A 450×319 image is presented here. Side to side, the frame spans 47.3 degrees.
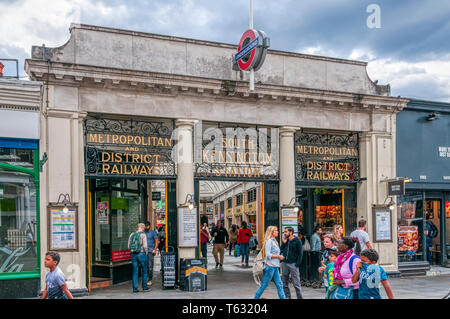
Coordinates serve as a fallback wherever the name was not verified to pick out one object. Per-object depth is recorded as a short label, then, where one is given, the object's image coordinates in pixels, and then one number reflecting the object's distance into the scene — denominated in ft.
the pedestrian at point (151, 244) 47.26
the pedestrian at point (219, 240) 63.46
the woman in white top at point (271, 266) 35.68
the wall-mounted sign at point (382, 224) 54.65
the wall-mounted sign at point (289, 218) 50.72
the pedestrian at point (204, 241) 60.90
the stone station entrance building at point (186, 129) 42.63
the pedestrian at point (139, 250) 44.16
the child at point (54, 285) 23.93
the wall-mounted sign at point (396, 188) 52.11
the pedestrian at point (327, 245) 30.66
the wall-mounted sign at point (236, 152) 48.55
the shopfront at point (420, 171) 57.16
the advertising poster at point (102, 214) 49.83
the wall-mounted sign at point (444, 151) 59.16
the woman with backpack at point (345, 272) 24.04
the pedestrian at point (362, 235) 41.24
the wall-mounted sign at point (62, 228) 41.16
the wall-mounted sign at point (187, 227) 46.21
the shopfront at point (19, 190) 40.22
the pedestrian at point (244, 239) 64.44
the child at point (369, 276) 22.67
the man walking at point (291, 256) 37.83
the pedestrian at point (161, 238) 70.18
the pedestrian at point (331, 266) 26.32
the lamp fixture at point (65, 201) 41.47
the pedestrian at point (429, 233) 60.29
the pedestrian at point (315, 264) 46.63
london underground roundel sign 45.37
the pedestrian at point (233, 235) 76.64
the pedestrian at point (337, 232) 37.47
